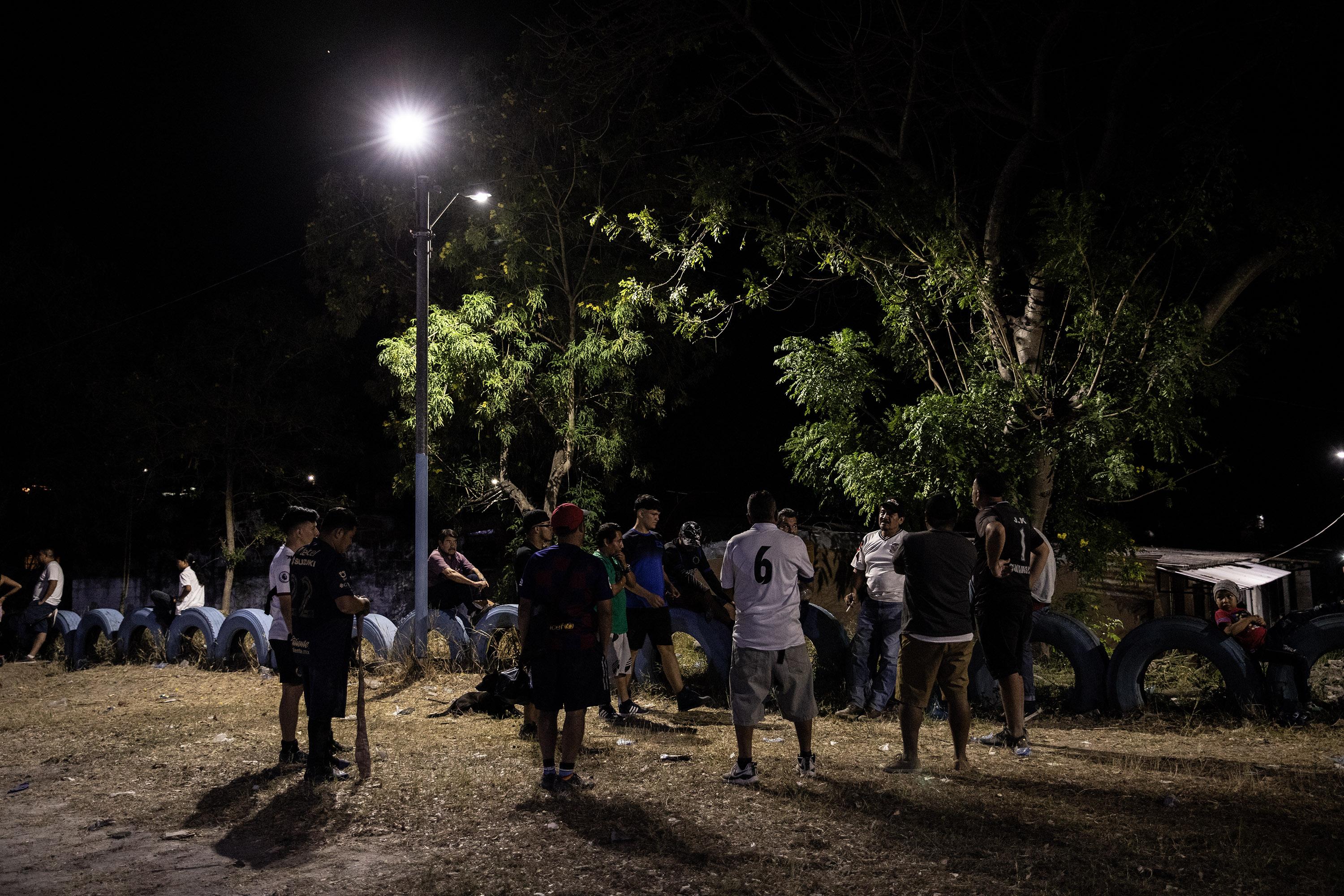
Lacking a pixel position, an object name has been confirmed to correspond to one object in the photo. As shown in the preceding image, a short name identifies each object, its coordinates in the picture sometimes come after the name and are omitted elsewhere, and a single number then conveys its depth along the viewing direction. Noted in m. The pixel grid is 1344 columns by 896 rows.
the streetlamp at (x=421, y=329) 11.09
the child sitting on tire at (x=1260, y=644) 7.65
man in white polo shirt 8.46
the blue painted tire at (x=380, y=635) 11.49
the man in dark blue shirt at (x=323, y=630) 6.57
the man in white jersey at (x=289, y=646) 7.09
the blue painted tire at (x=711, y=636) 9.39
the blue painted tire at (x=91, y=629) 14.45
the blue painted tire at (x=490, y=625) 10.96
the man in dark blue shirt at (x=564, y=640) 6.22
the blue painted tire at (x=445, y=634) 11.55
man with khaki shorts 6.41
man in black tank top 6.86
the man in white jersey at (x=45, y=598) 14.80
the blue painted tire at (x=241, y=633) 11.91
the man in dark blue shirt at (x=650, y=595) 8.59
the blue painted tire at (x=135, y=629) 13.97
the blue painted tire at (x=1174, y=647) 7.93
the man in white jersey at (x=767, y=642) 6.30
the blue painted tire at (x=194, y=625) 12.88
